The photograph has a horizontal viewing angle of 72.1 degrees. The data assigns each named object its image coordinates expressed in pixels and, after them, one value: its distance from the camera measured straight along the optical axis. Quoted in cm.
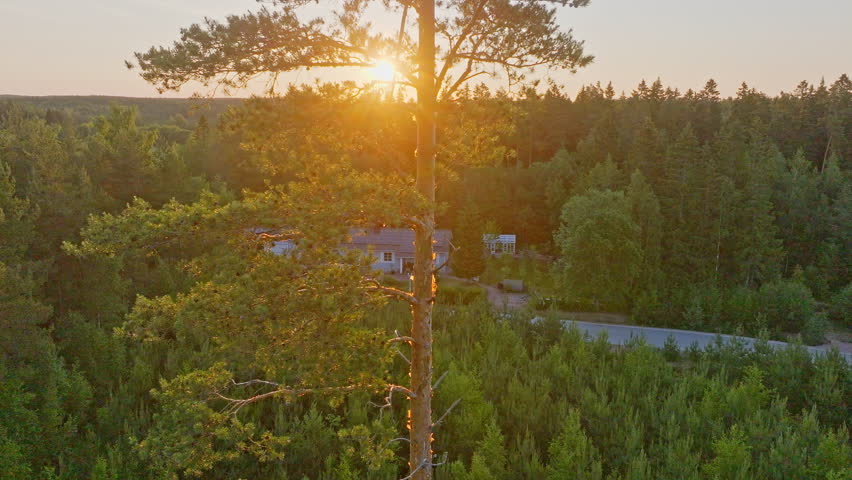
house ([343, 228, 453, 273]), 4512
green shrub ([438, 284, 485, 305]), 3588
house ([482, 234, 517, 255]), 5131
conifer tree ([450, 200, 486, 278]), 4066
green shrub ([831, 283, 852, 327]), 3547
